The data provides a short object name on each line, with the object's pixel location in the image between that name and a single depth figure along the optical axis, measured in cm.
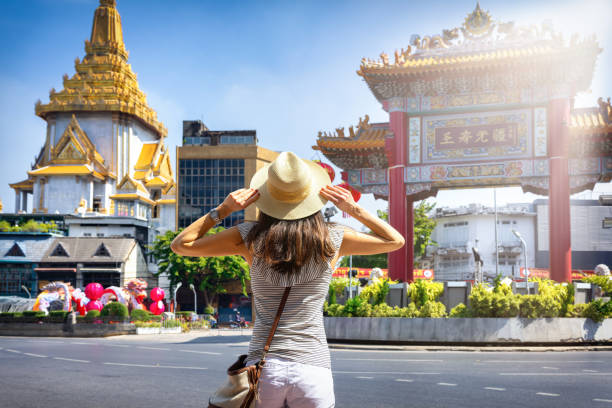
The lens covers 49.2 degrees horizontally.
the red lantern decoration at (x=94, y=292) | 4189
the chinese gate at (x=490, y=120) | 2473
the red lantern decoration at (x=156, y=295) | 4369
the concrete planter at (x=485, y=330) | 2008
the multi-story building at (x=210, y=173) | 6281
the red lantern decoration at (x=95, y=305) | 3922
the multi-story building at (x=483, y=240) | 7150
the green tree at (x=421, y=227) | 5691
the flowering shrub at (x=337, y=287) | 2429
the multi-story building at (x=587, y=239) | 6750
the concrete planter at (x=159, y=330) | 3659
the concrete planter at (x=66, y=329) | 3525
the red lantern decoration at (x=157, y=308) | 4300
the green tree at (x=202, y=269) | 5159
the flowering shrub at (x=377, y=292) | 2250
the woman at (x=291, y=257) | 302
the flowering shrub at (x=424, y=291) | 2180
